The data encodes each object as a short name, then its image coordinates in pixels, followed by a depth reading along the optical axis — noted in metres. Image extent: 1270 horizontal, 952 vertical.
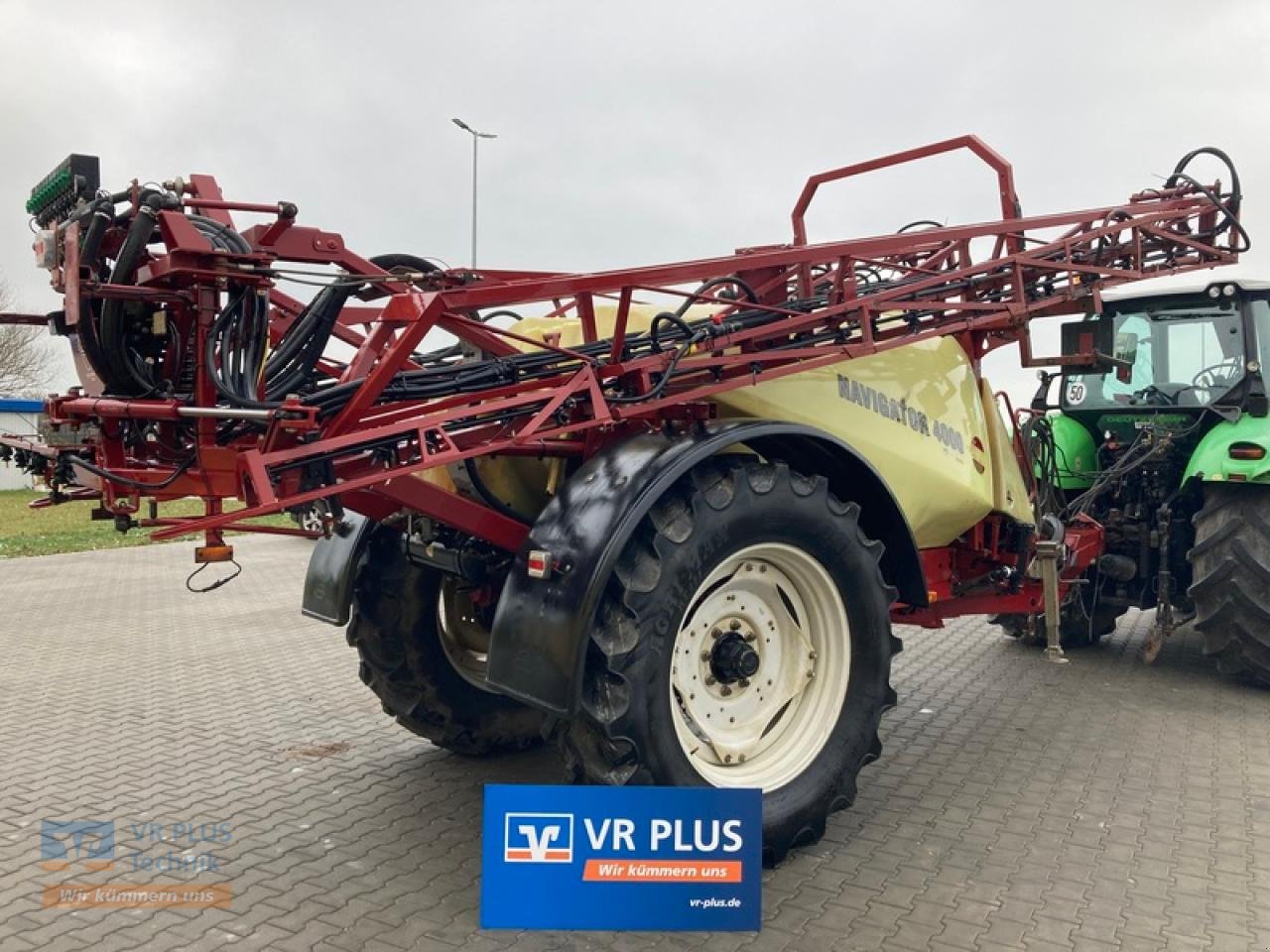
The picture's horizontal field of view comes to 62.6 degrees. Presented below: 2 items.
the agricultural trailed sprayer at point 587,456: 3.15
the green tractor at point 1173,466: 5.78
